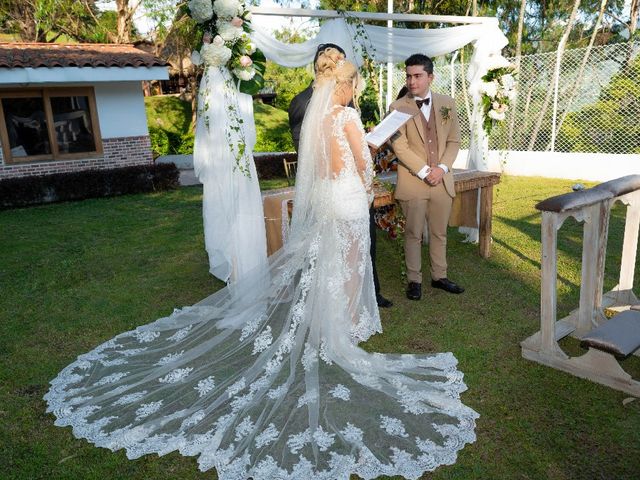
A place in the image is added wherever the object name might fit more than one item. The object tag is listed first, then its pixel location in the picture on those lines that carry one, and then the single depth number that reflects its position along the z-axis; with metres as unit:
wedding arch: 4.67
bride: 2.78
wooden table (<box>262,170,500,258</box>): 5.42
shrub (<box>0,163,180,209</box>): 11.25
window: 12.03
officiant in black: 4.71
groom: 4.81
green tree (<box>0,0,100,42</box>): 18.70
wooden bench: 3.11
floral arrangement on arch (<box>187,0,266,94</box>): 4.38
